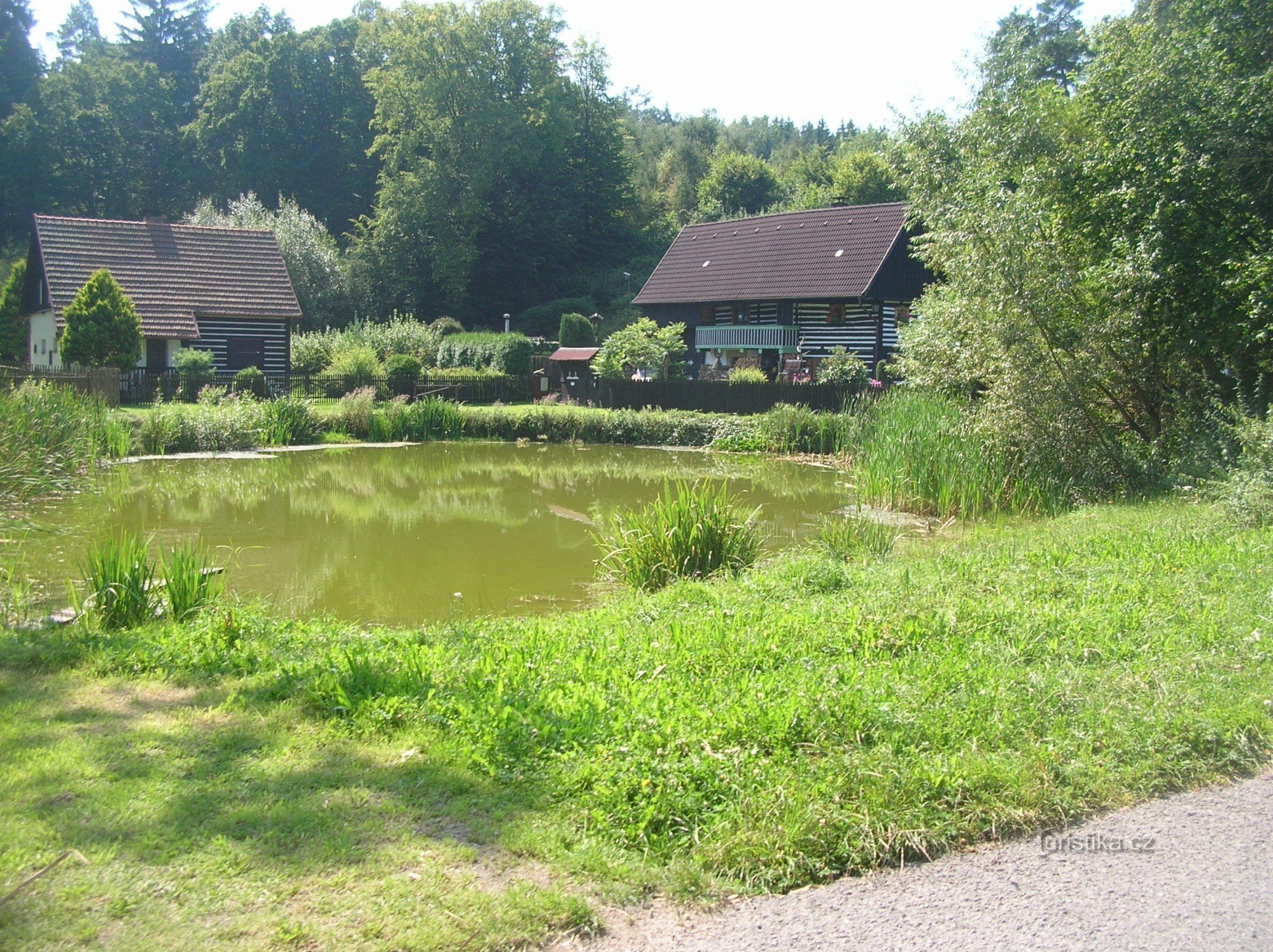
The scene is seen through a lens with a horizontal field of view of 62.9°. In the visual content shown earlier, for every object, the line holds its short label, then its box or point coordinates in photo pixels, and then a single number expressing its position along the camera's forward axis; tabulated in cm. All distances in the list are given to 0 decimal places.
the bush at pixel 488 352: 3531
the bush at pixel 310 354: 3684
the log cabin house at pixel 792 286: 3609
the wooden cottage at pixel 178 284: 3203
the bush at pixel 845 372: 2609
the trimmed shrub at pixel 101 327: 2656
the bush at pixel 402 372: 3189
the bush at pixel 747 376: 2833
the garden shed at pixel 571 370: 3256
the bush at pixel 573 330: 3878
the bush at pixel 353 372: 3130
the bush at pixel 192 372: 2841
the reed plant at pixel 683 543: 968
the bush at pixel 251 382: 2917
